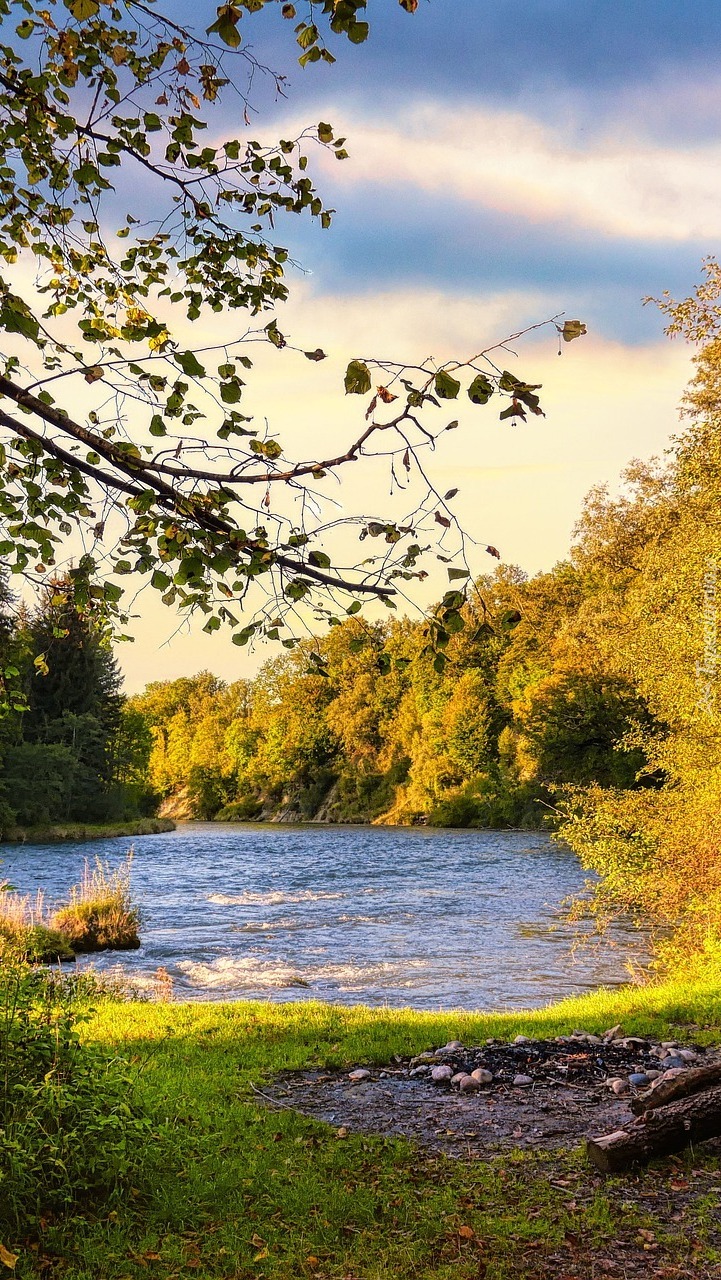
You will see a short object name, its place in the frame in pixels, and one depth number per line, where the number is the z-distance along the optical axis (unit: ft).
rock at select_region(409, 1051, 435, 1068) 29.58
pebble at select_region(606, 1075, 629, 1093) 26.11
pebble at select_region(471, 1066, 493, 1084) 27.14
